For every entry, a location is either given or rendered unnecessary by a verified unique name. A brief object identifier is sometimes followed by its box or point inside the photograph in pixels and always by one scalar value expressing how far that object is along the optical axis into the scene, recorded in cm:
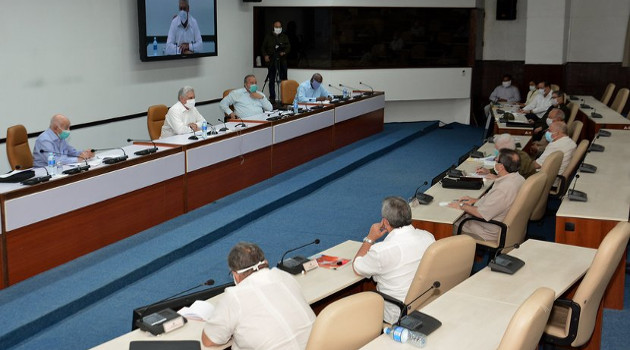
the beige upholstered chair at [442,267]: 388
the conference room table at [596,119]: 1013
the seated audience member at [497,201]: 566
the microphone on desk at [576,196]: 577
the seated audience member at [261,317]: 322
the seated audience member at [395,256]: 413
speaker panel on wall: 1488
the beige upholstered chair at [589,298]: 380
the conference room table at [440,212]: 545
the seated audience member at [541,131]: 848
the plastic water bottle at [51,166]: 598
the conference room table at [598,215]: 533
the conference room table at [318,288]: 336
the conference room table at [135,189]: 538
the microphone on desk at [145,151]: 674
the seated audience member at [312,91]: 1119
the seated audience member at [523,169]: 680
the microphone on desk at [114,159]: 633
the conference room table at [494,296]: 329
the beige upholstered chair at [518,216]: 549
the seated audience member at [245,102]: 1001
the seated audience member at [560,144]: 757
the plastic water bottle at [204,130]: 772
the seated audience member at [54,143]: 673
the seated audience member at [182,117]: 826
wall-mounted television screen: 1020
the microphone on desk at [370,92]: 1256
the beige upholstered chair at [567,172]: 707
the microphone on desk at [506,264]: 419
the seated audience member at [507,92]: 1379
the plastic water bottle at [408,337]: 323
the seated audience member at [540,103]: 1169
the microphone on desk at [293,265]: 420
